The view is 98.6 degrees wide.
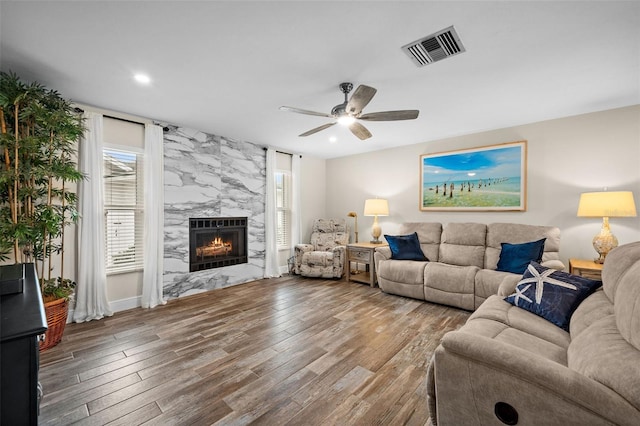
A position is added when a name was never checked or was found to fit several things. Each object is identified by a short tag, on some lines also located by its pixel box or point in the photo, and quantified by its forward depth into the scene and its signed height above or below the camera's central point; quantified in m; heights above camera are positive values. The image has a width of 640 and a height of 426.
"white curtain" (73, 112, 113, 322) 3.09 -0.23
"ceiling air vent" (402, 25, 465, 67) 1.94 +1.23
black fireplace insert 4.22 -0.52
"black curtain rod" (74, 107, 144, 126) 3.07 +1.15
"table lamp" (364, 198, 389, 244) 4.87 +0.06
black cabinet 0.75 -0.45
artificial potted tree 2.38 +0.31
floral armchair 4.91 -0.76
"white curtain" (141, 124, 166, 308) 3.61 -0.12
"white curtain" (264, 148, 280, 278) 5.09 -0.25
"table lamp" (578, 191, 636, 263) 2.88 +0.02
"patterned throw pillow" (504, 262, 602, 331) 1.88 -0.60
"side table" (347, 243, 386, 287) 4.48 -0.82
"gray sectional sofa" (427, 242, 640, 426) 0.97 -0.66
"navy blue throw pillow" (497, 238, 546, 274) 3.27 -0.54
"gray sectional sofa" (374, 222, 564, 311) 3.36 -0.73
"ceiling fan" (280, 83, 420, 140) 2.40 +0.92
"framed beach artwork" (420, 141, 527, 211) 3.89 +0.49
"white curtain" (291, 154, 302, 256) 5.57 +0.17
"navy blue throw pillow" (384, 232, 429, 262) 4.16 -0.56
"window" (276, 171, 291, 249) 5.53 +0.05
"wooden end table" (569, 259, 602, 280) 2.89 -0.62
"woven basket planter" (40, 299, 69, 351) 2.45 -1.01
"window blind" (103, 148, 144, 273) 3.44 +0.02
